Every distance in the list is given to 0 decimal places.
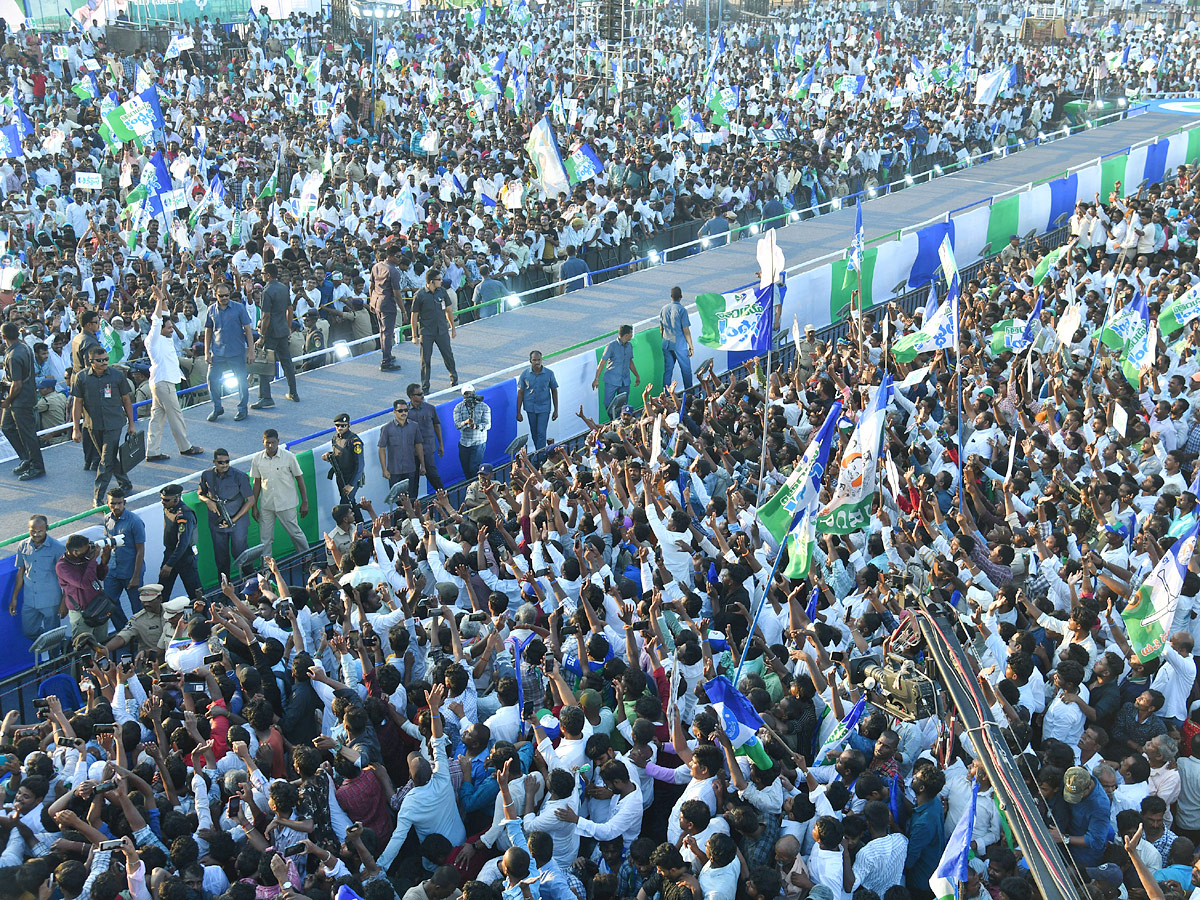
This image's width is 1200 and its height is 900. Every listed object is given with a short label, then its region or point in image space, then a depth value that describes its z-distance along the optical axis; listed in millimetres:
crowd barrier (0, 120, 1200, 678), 11379
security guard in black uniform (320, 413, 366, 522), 11453
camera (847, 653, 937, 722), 5207
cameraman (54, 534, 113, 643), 9453
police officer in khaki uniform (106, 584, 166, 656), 8938
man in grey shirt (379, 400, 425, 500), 11930
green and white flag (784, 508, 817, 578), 7703
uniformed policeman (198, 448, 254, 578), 10602
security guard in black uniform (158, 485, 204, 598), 10055
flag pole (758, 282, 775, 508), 9742
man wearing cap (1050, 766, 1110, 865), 6219
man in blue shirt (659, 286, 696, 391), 14711
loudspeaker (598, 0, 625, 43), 28422
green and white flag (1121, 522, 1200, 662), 7070
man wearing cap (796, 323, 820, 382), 13688
